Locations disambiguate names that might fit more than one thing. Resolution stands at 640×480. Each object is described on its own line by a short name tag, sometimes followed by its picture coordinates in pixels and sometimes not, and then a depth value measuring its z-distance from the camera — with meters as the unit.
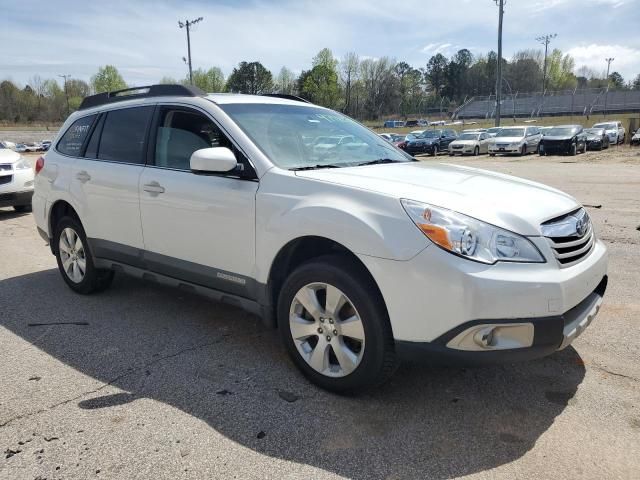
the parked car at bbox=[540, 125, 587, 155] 27.14
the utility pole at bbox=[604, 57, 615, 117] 74.47
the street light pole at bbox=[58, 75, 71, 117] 100.19
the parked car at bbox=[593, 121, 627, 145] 32.46
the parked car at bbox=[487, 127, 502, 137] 30.96
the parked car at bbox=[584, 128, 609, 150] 29.66
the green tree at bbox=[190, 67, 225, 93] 92.81
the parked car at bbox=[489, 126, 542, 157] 27.86
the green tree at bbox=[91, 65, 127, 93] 98.62
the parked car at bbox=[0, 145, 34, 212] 9.55
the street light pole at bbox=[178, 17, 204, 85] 46.69
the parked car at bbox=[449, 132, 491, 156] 30.03
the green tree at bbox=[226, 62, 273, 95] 104.81
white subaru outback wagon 2.62
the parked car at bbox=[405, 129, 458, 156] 31.77
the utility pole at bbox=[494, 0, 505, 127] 38.31
